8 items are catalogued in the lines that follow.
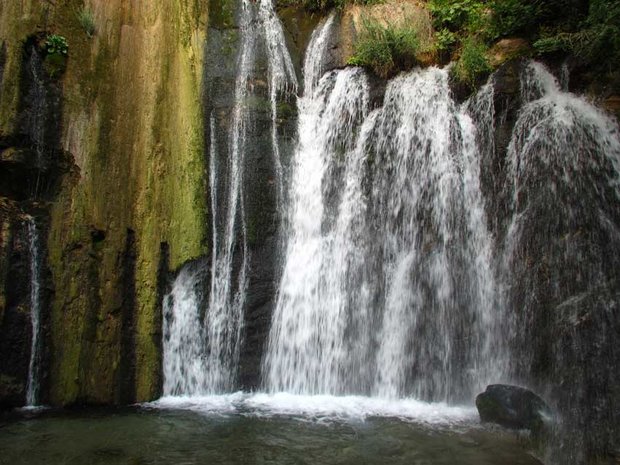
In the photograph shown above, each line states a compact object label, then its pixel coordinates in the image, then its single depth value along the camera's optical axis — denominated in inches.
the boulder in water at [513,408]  214.2
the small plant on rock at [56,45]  286.2
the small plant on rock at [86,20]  298.8
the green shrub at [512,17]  325.4
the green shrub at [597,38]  276.2
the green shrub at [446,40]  354.0
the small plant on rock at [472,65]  318.0
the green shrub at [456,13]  356.5
